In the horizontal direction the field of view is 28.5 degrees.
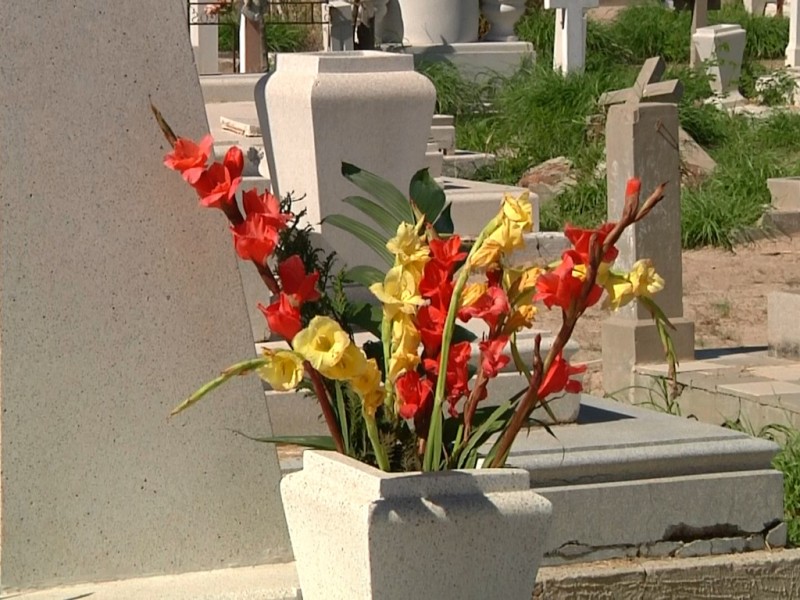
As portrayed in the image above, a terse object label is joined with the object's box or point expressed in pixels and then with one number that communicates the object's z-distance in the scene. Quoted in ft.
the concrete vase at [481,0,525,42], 55.98
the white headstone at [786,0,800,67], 59.88
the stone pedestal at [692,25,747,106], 55.21
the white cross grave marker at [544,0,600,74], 51.21
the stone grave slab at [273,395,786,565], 12.43
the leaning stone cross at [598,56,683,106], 24.44
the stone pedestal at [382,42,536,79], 51.88
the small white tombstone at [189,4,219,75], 55.26
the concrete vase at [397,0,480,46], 53.16
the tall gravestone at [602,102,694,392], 21.50
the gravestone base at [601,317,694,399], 22.30
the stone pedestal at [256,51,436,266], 16.72
